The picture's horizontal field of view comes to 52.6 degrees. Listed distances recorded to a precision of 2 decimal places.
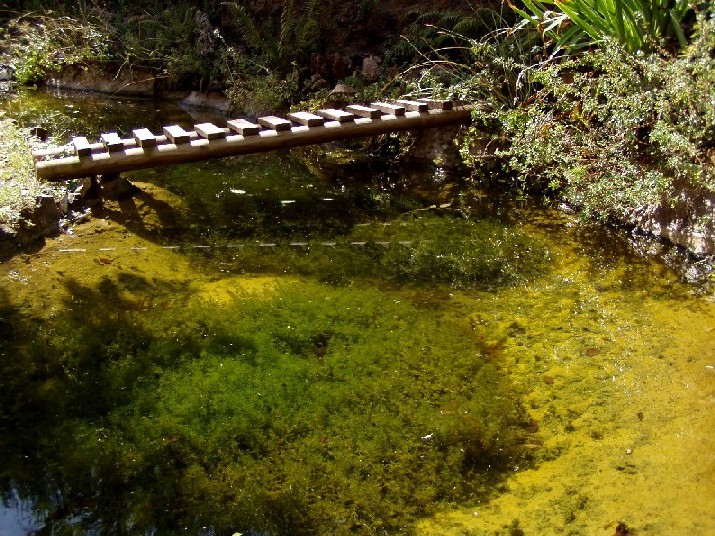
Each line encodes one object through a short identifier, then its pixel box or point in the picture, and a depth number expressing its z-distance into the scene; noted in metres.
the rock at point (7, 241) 4.47
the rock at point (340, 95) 7.29
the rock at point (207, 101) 8.43
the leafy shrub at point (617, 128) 4.12
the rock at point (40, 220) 4.63
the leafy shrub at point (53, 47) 8.99
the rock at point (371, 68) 7.79
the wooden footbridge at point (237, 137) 5.05
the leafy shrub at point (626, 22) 5.04
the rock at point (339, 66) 8.09
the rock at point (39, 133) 6.01
